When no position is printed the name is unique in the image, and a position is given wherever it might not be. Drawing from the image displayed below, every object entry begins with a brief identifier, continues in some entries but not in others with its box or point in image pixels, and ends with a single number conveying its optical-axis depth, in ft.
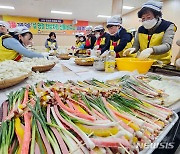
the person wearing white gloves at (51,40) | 21.67
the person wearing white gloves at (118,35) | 7.61
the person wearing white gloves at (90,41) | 17.09
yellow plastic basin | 4.75
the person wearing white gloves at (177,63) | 4.84
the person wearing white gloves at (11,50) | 6.80
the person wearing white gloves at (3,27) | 9.57
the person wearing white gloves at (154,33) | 5.57
